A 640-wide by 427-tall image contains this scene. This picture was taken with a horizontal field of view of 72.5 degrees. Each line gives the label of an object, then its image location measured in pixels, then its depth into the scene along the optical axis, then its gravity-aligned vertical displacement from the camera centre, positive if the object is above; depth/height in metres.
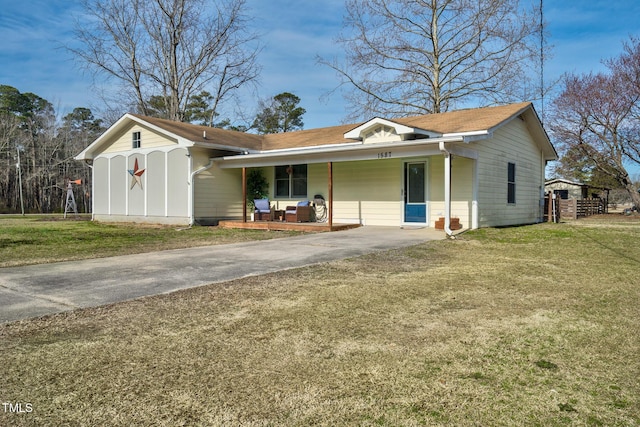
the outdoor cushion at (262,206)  15.52 -0.19
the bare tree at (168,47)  26.84 +9.88
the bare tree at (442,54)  22.42 +8.09
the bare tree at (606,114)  25.86 +5.52
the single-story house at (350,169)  12.60 +1.11
